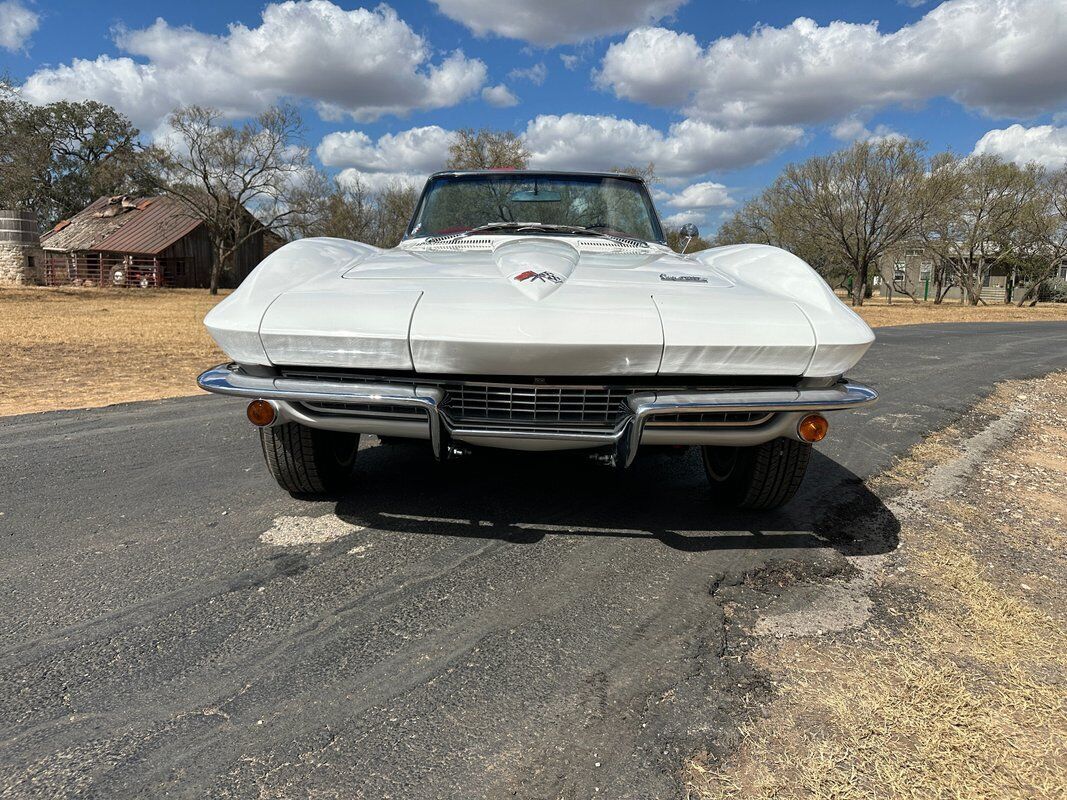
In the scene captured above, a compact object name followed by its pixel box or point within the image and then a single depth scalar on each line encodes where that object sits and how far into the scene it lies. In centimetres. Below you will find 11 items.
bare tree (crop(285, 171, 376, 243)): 3359
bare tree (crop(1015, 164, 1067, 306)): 3436
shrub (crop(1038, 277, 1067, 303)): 4897
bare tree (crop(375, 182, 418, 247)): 3956
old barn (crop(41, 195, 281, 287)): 3747
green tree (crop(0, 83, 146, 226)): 4562
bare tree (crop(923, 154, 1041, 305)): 3141
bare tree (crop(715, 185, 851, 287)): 3662
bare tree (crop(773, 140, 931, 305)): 2955
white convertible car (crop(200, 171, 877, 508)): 221
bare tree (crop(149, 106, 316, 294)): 3117
